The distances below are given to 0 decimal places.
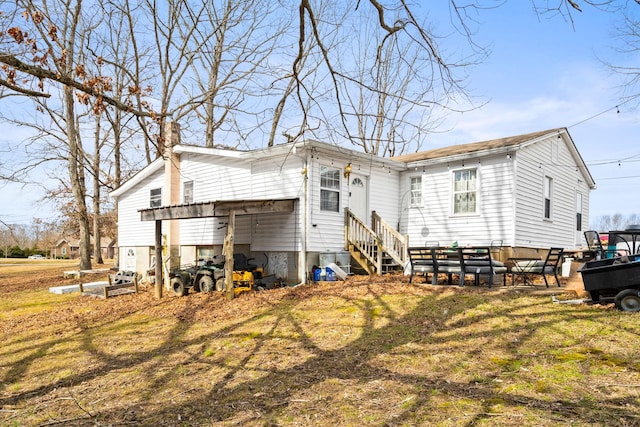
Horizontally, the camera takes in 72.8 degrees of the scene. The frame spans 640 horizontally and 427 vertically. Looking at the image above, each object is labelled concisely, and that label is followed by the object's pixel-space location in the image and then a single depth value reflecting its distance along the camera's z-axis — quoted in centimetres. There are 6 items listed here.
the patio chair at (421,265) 985
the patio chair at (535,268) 879
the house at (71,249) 6046
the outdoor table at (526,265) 903
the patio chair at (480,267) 906
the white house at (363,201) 1229
